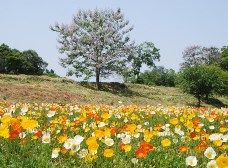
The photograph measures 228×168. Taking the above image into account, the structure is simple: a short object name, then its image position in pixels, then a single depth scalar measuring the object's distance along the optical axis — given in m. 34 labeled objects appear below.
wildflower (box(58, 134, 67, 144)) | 3.98
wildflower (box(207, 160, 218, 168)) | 3.17
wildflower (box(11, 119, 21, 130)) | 3.67
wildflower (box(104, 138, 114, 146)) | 4.09
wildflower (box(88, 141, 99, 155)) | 3.53
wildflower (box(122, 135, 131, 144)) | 4.21
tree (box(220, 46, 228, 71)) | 73.25
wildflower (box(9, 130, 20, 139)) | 3.48
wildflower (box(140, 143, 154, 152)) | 3.44
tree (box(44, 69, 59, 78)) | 84.28
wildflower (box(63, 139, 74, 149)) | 3.89
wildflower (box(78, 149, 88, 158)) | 3.81
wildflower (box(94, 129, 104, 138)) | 4.03
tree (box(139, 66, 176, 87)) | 84.75
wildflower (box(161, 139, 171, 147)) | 3.84
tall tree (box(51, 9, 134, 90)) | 43.28
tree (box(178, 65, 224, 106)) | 40.28
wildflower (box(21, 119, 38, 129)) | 3.71
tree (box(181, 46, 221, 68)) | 74.38
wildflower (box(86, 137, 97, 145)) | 3.55
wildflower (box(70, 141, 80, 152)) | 3.91
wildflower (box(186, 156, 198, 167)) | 3.43
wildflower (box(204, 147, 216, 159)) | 3.60
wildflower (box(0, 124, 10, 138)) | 3.55
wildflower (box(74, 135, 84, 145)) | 3.89
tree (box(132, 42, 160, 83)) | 68.94
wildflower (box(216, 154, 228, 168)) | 2.63
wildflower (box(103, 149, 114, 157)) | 3.51
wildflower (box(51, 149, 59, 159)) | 3.80
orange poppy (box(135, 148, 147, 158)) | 3.23
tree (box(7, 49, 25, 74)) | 72.44
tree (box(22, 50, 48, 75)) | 74.88
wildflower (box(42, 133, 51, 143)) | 4.22
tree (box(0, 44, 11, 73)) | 71.59
